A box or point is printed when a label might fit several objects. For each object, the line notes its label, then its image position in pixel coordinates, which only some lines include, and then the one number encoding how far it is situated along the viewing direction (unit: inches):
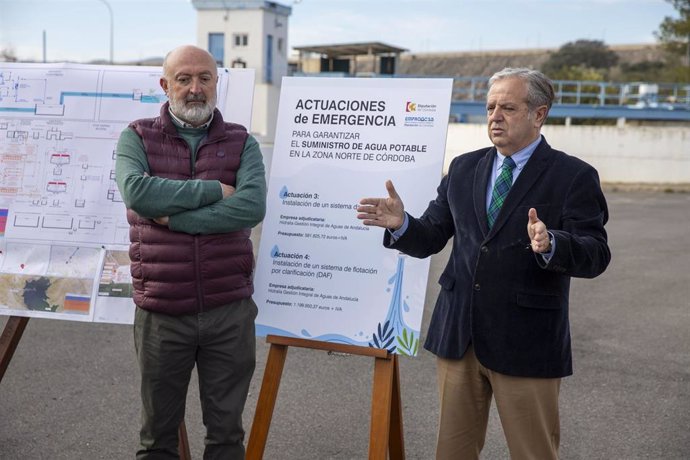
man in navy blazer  99.2
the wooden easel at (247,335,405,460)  118.4
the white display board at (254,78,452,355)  123.1
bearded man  110.1
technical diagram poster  138.1
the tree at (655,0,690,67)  1571.1
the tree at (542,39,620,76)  2443.4
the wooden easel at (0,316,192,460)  142.3
